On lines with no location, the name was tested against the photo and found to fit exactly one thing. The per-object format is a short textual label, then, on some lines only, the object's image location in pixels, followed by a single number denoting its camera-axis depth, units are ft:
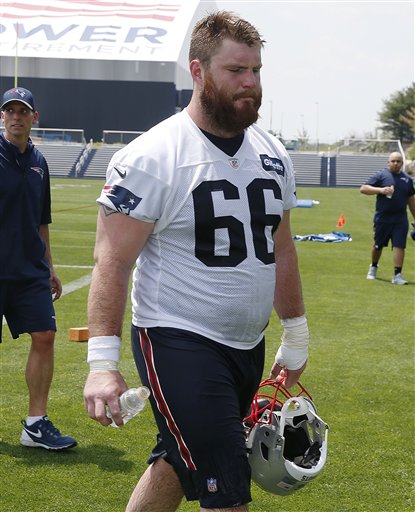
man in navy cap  19.07
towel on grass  67.00
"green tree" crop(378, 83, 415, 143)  337.52
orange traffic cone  76.98
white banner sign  250.98
